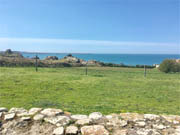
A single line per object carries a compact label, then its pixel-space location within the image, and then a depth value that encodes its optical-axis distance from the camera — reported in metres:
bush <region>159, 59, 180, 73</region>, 12.04
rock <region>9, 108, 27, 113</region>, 2.41
